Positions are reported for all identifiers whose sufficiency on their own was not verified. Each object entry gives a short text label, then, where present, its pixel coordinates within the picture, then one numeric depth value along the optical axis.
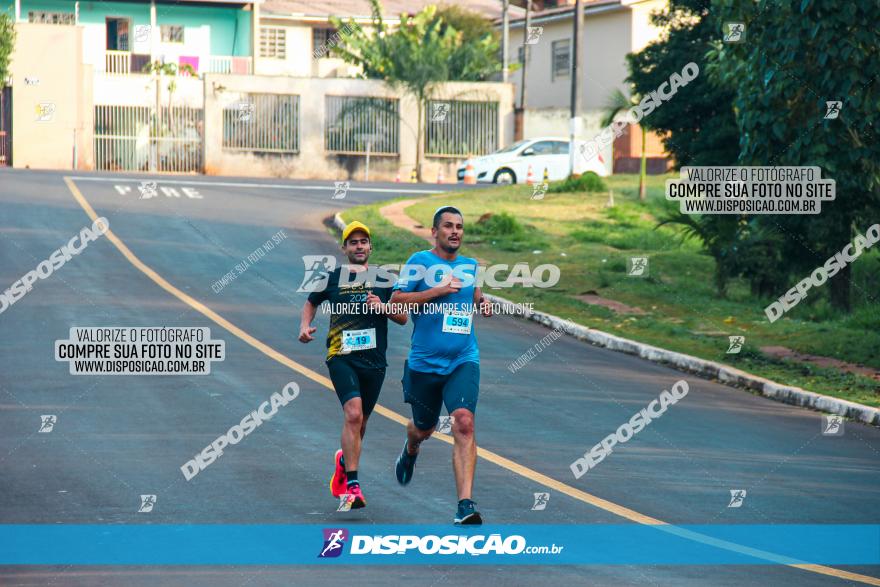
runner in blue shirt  9.42
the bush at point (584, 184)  37.66
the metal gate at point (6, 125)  51.66
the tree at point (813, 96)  18.56
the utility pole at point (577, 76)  37.34
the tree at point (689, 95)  28.59
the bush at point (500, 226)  29.25
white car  47.56
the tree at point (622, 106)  35.69
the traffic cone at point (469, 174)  47.72
